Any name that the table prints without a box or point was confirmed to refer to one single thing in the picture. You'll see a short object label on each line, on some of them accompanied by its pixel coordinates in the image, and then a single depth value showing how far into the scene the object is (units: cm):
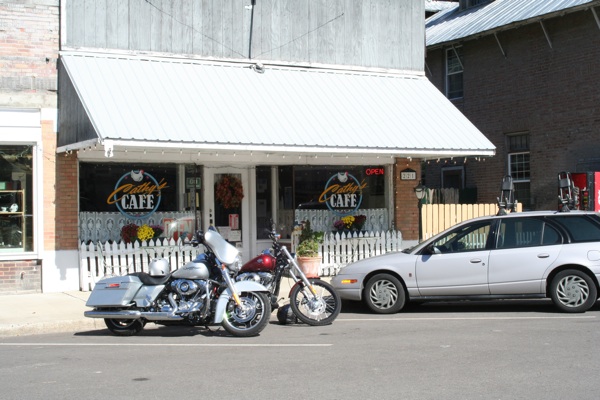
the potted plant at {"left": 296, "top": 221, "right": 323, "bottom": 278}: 1580
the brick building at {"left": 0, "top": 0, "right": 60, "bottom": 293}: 1424
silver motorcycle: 1017
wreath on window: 1611
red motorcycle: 1067
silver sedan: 1193
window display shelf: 1429
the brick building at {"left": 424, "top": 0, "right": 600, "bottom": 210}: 2117
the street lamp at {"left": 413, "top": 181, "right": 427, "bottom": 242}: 1681
